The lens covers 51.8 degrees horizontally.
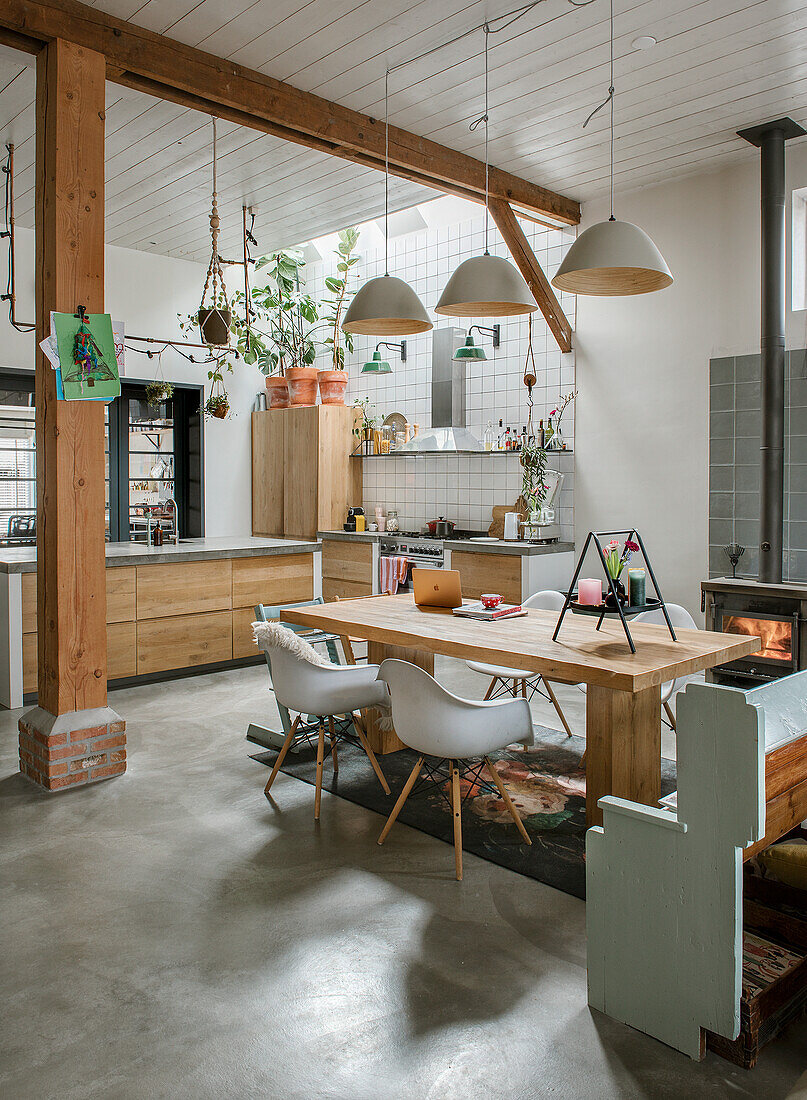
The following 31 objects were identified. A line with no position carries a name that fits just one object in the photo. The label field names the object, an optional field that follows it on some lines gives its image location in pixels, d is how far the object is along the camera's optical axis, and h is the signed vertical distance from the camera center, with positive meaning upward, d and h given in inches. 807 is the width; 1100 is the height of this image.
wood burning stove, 178.5 -21.8
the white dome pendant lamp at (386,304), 141.1 +37.7
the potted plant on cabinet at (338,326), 295.9 +72.6
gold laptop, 157.9 -12.6
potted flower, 121.6 -6.1
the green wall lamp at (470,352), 247.4 +51.2
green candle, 122.3 -9.7
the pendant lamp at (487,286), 132.0 +38.3
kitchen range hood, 269.3 +41.7
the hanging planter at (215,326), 223.5 +53.5
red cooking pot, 269.7 -1.4
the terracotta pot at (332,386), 298.4 +49.8
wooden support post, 138.9 +11.2
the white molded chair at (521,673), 163.5 -29.0
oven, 260.7 -8.8
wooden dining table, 112.6 -19.0
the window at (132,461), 256.8 +21.8
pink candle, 123.5 -10.2
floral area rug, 119.3 -46.6
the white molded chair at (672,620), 148.1 -18.6
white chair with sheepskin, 131.2 -25.2
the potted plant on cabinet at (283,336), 298.7 +70.8
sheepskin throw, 130.5 -18.4
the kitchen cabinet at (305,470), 296.0 +20.0
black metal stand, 118.0 -12.3
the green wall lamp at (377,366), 279.0 +53.4
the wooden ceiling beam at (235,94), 137.2 +83.0
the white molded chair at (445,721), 112.2 -27.2
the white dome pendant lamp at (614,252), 112.0 +37.1
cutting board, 258.8 +1.8
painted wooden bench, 73.6 -32.3
